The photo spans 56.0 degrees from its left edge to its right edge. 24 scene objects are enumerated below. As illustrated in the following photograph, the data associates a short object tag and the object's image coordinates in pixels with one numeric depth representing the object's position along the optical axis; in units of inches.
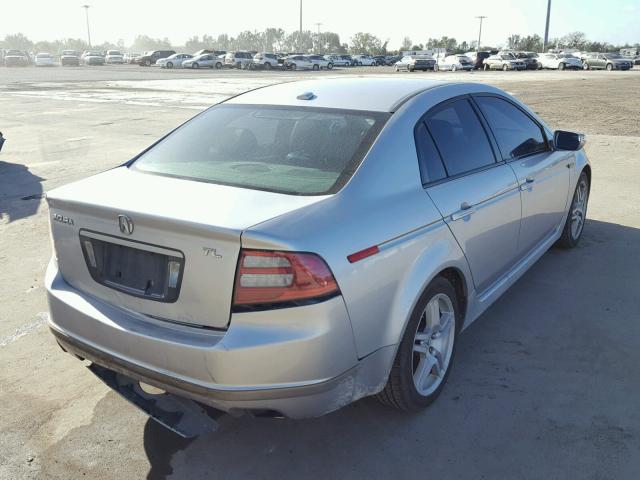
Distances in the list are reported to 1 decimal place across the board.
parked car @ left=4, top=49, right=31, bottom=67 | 2716.5
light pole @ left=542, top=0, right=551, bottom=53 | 2844.5
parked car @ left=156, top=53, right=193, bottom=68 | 2386.8
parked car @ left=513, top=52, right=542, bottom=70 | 1991.9
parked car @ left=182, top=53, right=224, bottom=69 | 2305.6
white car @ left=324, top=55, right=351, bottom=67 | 2691.2
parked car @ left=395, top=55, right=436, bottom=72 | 2018.9
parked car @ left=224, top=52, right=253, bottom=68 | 2332.7
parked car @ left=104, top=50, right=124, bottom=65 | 2910.9
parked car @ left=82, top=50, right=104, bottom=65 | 2790.4
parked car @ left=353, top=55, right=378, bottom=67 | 2913.9
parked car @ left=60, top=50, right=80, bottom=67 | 2746.1
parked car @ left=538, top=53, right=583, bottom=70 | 1942.7
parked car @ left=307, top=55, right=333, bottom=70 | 2320.4
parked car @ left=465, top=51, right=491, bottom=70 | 2097.7
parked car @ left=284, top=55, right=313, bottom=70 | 2281.0
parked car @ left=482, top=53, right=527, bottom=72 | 1964.8
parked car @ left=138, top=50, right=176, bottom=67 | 2682.1
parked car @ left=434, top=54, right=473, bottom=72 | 2043.6
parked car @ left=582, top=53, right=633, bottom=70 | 1926.7
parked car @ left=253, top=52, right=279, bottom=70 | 2295.8
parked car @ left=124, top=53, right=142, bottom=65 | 2837.1
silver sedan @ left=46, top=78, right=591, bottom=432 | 95.5
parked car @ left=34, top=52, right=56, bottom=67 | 2704.2
